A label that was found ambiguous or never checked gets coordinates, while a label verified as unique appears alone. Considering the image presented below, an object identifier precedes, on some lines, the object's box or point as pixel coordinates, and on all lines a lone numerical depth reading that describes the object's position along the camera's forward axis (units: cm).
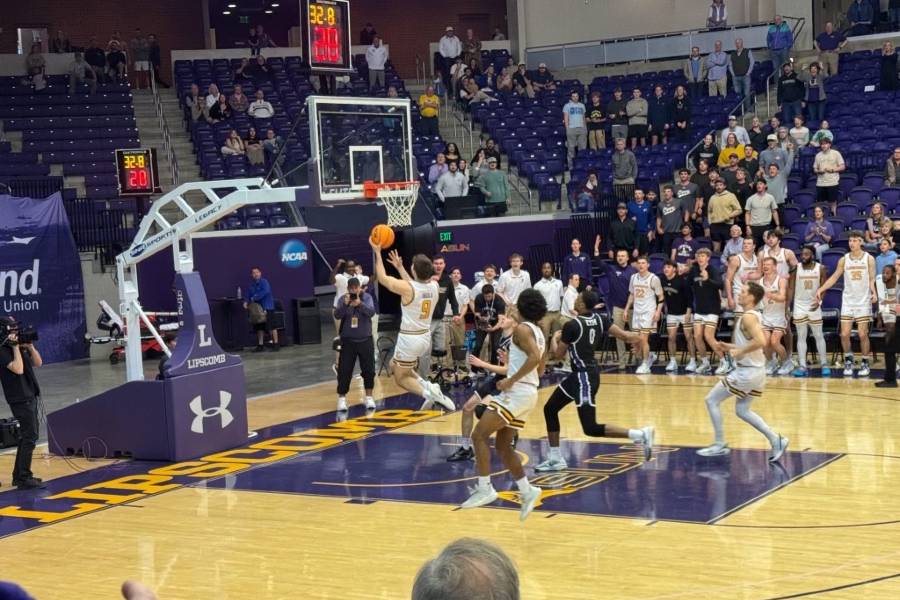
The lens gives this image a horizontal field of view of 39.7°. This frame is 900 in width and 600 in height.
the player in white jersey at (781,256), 1786
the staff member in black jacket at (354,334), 1534
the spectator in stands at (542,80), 2978
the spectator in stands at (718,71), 2691
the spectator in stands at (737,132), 2319
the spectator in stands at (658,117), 2598
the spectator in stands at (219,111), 2812
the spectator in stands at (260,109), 2809
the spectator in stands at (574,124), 2653
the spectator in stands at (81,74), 2909
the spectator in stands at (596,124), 2644
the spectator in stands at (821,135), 2192
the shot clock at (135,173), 1512
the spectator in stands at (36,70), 2903
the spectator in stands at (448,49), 3117
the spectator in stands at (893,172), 2061
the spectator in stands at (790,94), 2419
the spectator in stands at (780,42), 2683
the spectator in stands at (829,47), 2586
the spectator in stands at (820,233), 1908
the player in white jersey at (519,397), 991
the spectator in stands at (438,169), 2502
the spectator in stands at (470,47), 3095
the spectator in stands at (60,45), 3105
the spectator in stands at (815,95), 2419
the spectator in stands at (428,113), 2798
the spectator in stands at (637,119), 2602
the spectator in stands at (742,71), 2633
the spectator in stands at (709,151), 2300
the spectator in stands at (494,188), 2520
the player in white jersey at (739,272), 1808
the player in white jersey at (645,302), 1873
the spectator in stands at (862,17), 2741
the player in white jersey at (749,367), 1152
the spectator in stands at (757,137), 2316
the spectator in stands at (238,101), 2834
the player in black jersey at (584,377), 1116
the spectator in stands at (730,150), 2241
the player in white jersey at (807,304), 1725
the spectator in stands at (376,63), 2995
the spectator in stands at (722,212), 2053
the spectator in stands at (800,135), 2273
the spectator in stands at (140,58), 3120
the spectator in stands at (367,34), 3297
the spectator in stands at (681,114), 2564
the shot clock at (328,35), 1327
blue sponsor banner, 2191
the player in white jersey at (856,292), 1688
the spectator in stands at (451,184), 2464
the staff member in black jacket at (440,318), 1773
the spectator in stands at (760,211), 2028
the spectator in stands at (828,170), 2088
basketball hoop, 1441
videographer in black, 1196
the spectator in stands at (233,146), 2667
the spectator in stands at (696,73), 2727
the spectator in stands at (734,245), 1908
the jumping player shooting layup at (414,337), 1322
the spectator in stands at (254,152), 2644
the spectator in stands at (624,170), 2406
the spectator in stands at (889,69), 2402
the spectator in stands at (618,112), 2625
